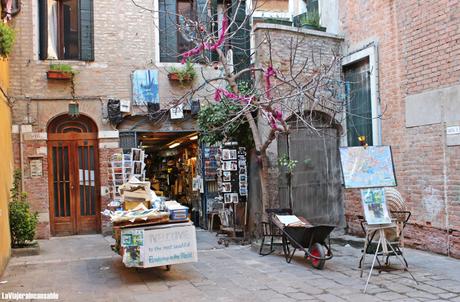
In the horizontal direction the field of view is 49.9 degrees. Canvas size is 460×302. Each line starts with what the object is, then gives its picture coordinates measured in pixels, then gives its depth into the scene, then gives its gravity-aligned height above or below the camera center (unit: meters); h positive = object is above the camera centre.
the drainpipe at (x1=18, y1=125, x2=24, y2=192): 11.53 +0.17
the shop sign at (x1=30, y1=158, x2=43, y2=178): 11.64 -0.15
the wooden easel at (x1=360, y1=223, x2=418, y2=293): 7.14 -1.26
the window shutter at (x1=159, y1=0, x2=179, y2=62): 12.64 +3.12
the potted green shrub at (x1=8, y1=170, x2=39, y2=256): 9.57 -1.30
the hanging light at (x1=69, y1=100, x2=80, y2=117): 11.93 +1.24
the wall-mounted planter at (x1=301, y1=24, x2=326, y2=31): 11.62 +2.97
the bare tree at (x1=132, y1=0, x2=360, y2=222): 8.93 +1.30
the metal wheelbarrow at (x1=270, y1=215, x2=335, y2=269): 7.86 -1.47
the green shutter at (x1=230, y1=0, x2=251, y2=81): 12.09 +2.85
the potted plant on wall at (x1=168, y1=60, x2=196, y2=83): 12.41 +2.09
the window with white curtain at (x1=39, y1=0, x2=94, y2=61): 12.00 +3.22
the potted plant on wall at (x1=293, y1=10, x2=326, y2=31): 11.65 +3.19
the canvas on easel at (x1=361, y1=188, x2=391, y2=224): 7.13 -0.81
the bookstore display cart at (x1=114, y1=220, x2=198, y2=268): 7.25 -1.29
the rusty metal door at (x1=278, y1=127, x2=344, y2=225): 10.89 -0.54
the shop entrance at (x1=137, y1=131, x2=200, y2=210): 13.82 -0.21
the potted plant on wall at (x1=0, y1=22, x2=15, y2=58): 8.58 +2.13
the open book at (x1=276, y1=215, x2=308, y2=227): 8.48 -1.19
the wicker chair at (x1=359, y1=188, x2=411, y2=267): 7.62 -1.15
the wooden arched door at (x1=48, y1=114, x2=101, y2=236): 12.10 -0.39
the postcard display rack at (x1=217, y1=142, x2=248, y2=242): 10.84 -0.63
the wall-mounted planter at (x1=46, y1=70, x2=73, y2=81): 11.73 +2.04
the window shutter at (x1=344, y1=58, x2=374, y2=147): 10.70 +1.09
